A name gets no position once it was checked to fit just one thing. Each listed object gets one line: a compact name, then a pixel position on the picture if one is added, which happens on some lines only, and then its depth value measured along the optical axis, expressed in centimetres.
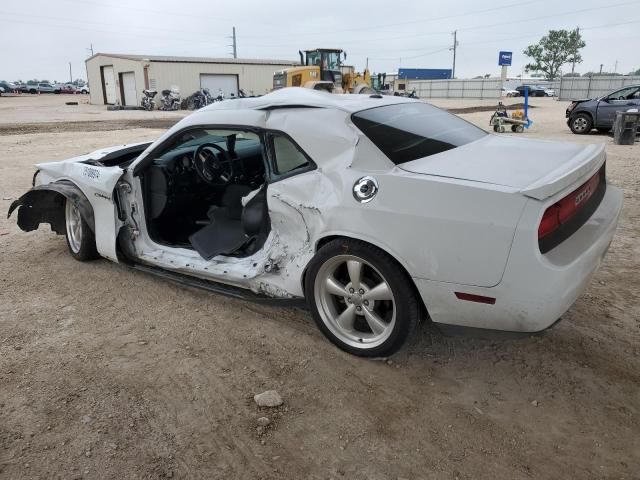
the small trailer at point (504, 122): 1627
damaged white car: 243
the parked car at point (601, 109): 1488
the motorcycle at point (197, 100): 3512
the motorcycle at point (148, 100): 3569
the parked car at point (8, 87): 5763
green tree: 9475
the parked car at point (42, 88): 6569
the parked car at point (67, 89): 6956
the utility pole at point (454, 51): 8688
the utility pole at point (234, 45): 8488
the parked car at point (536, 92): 5328
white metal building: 3897
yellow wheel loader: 2419
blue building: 7556
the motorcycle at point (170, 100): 3491
